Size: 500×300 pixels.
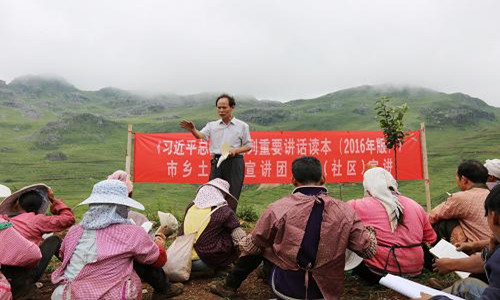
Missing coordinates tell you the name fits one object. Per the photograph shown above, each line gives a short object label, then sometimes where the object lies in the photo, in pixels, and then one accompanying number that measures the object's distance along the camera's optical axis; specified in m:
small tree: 6.78
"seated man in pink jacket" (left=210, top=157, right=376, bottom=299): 2.61
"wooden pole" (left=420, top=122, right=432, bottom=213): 8.05
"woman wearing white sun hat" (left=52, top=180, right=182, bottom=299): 2.57
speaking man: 5.14
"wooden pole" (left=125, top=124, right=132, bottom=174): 7.69
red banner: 8.50
